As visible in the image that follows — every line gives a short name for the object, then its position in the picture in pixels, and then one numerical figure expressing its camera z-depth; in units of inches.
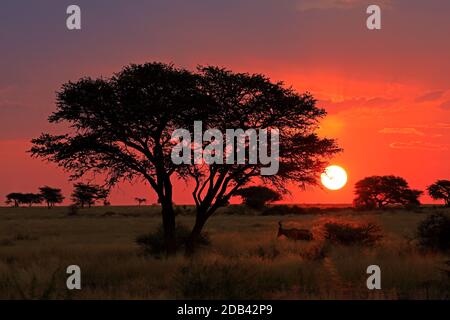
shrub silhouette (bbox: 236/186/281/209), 3297.2
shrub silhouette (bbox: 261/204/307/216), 3097.9
